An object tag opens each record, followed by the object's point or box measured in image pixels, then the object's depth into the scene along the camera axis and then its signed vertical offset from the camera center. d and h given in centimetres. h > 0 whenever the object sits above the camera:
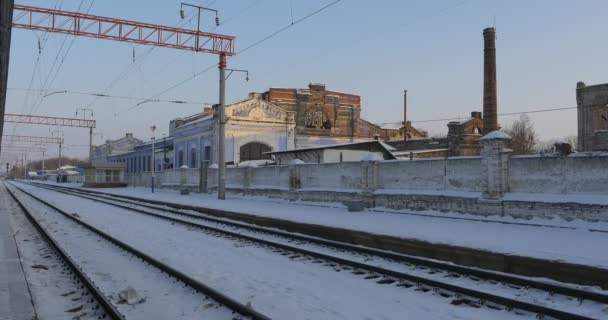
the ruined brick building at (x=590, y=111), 4334 +615
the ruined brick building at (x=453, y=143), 4936 +388
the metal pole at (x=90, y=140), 5690 +450
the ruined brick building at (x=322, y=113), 5622 +791
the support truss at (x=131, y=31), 2169 +732
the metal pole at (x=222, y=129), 2684 +274
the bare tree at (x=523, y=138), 7562 +706
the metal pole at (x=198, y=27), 2428 +785
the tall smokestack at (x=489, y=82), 3188 +649
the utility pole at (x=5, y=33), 434 +137
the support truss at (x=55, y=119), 4322 +548
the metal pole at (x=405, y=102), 4880 +762
